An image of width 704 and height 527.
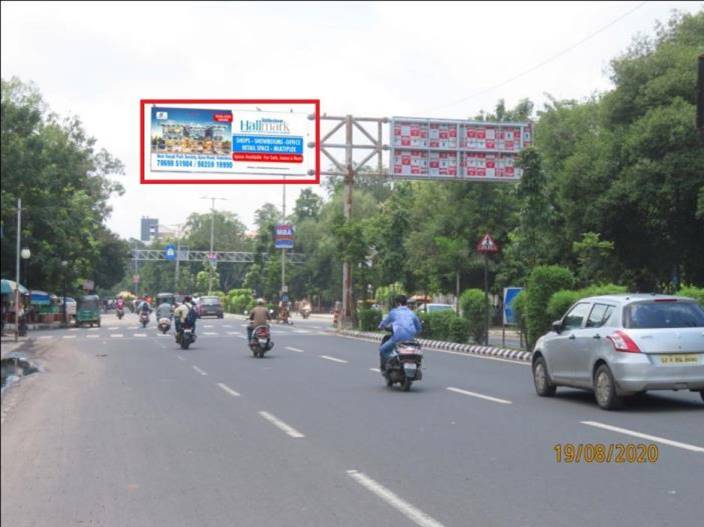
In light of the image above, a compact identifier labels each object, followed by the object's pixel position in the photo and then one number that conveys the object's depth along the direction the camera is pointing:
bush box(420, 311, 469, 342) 31.23
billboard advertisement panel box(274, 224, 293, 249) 70.12
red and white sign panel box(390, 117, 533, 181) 34.91
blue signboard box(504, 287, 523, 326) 28.16
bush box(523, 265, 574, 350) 24.69
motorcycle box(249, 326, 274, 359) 25.33
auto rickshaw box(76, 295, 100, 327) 58.19
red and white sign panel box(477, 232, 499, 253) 26.69
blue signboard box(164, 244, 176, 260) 95.19
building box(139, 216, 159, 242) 157.40
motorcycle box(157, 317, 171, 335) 42.44
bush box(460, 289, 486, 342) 30.75
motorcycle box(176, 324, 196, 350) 29.98
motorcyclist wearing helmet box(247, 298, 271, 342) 25.56
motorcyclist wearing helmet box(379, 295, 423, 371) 16.08
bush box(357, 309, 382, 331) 42.12
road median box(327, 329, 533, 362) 24.66
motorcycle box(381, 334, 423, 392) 15.91
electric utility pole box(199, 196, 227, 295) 97.32
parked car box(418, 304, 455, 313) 45.16
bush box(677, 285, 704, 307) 20.39
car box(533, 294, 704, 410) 12.23
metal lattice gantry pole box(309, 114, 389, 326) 35.78
